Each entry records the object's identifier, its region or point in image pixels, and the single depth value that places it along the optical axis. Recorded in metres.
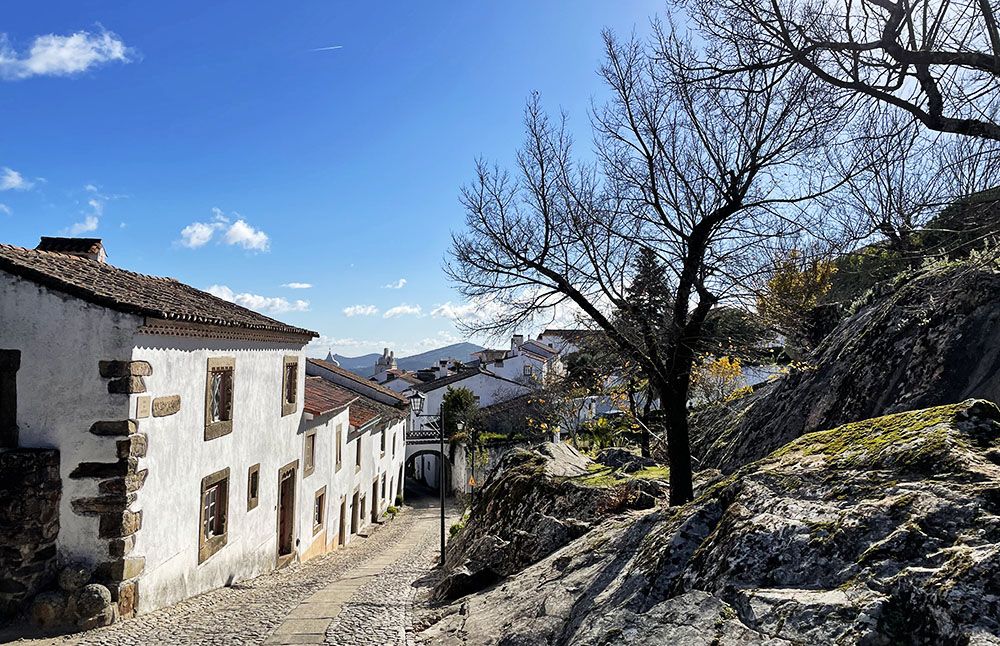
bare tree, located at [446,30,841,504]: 7.53
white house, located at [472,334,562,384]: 51.66
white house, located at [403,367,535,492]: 48.09
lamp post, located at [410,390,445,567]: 16.85
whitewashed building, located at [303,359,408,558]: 20.31
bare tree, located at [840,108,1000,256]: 5.21
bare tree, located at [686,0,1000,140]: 4.25
